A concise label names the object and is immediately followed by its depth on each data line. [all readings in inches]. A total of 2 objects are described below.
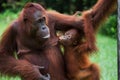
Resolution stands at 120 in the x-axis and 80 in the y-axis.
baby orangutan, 211.3
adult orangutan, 203.0
